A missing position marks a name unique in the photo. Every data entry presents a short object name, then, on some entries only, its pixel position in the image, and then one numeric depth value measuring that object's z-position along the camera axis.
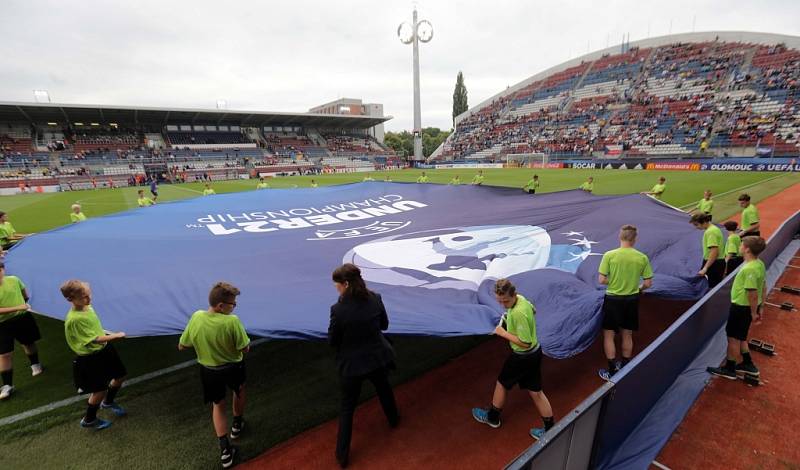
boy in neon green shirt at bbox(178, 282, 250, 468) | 3.30
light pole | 58.47
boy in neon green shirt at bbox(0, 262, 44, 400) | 4.48
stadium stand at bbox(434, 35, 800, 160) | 35.38
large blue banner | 4.12
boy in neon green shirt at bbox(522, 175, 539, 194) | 14.34
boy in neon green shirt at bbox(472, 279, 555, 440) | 3.45
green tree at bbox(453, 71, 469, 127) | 91.62
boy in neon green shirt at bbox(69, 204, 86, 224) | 9.77
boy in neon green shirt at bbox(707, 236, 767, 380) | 4.32
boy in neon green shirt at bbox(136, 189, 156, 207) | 13.17
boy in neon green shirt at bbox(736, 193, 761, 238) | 7.53
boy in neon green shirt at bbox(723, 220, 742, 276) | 6.25
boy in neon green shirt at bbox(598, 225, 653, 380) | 4.60
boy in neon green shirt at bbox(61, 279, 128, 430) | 3.63
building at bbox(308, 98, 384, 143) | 103.31
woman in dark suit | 3.22
